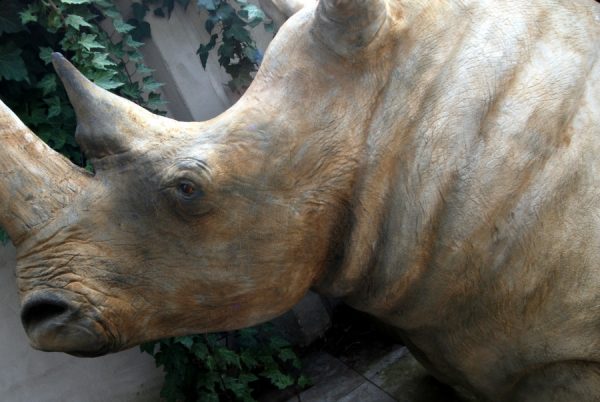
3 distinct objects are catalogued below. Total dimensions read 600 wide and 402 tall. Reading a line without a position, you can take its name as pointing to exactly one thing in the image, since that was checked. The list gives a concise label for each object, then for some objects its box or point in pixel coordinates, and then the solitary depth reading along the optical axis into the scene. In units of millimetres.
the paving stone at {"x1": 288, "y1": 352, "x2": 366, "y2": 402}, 2646
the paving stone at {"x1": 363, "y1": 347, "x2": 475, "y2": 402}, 2398
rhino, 1301
